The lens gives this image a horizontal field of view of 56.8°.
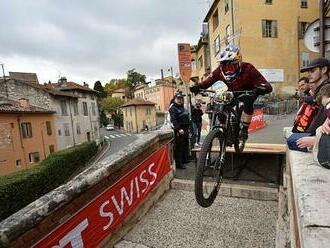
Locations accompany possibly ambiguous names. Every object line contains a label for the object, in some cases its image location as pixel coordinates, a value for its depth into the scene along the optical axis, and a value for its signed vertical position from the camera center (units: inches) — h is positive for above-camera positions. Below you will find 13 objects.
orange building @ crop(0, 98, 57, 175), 1129.9 -116.5
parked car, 3230.8 -289.1
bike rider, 173.5 +8.4
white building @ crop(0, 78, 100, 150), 1433.3 -6.8
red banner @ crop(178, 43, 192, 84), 314.5 +35.5
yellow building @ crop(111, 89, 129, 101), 4138.8 +82.4
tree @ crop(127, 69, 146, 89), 4469.2 +297.3
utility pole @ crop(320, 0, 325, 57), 191.6 +29.5
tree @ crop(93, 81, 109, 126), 3732.8 -89.1
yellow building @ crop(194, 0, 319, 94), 1151.6 +221.2
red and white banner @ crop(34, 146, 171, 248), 134.5 -57.7
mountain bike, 162.4 -25.1
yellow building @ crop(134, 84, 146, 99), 3792.8 +89.1
